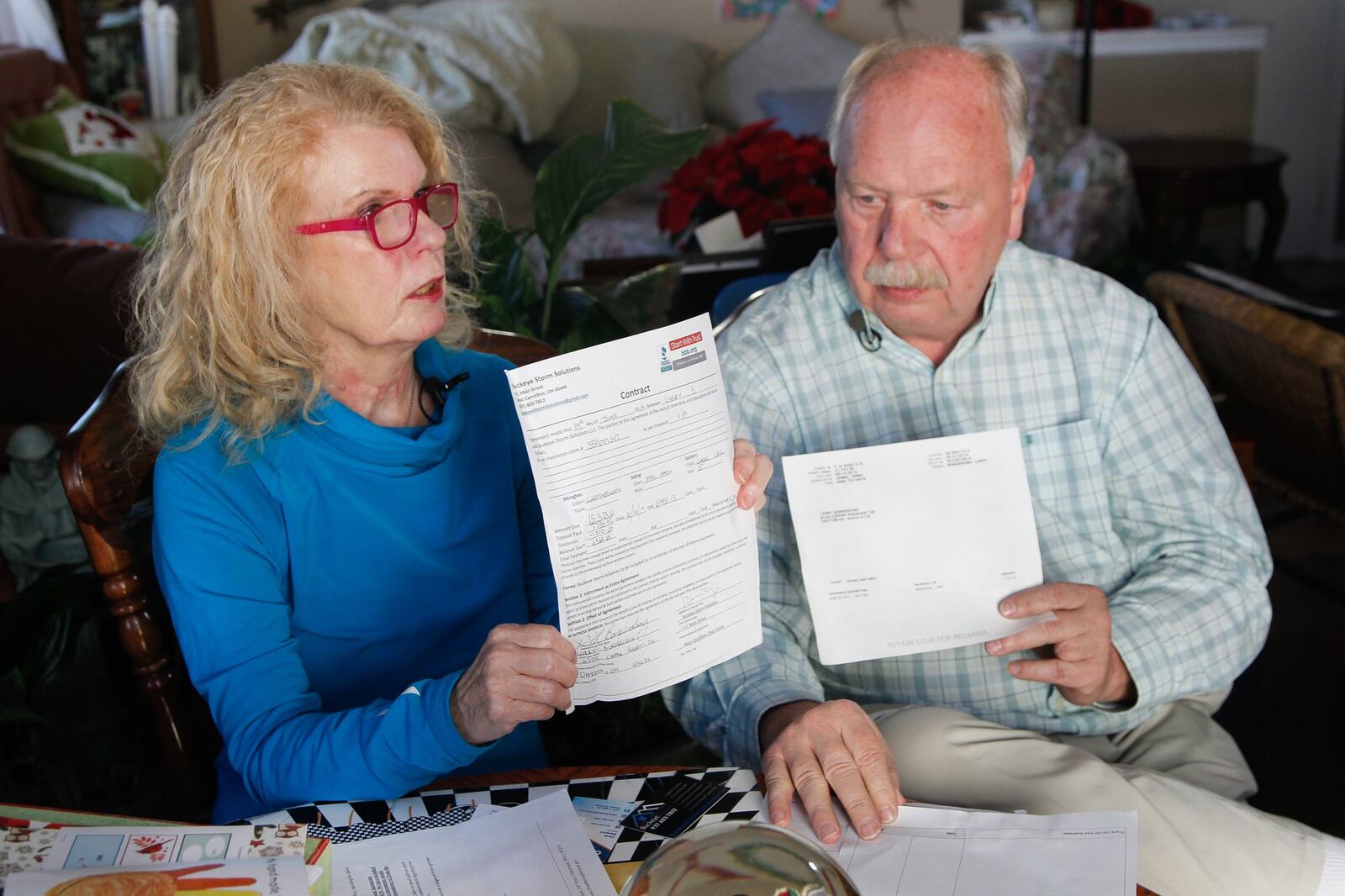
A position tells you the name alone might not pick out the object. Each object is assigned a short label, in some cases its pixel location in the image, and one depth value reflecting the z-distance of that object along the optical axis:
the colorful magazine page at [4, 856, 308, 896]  0.84
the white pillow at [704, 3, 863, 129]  5.30
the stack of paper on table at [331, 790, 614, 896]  0.90
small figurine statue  2.03
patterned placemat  0.98
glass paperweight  0.67
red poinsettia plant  2.77
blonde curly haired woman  1.18
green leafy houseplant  2.08
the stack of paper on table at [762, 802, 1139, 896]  0.90
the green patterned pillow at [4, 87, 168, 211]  3.78
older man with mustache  1.42
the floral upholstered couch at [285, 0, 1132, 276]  4.59
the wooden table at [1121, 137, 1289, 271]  5.10
